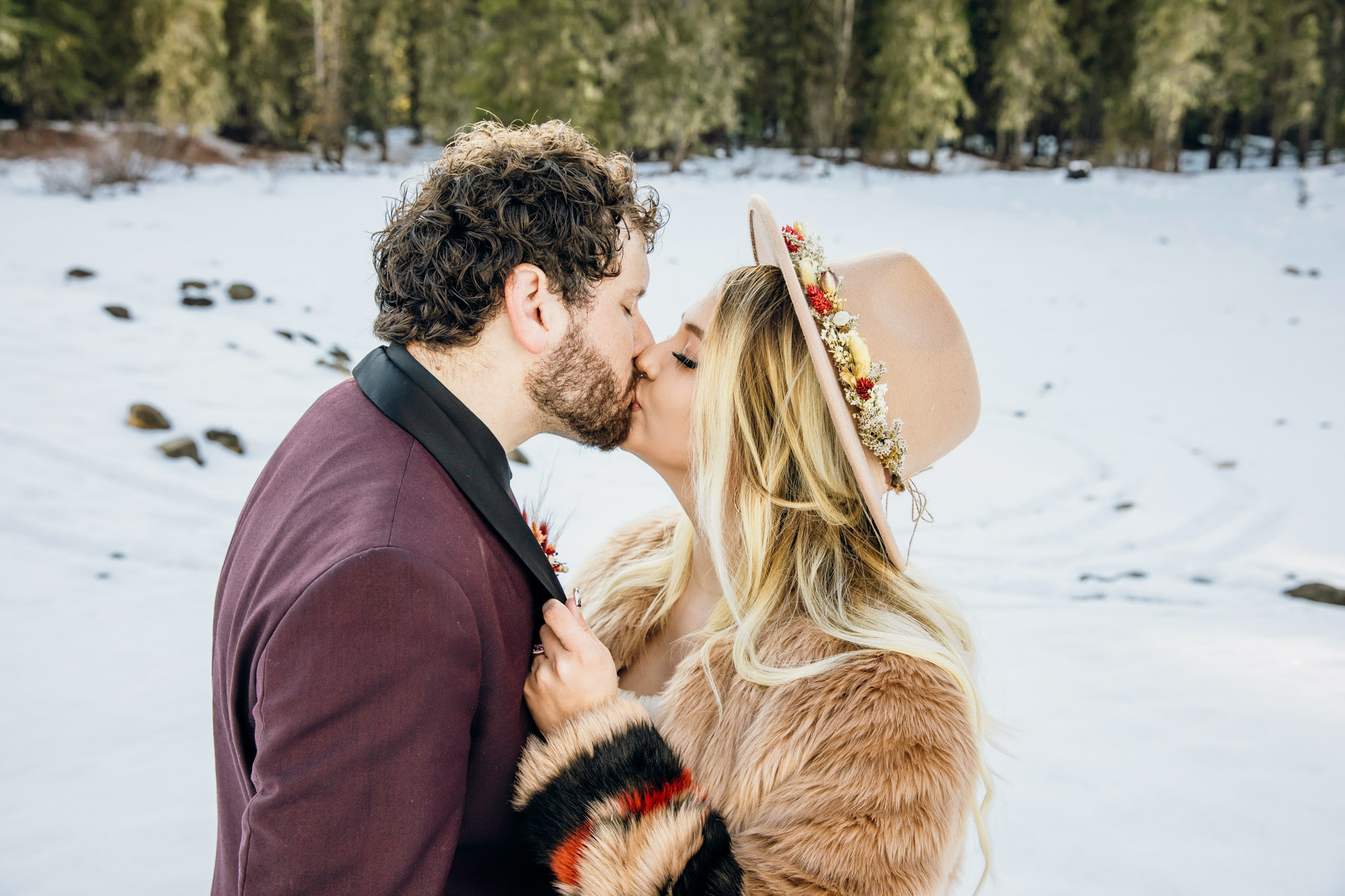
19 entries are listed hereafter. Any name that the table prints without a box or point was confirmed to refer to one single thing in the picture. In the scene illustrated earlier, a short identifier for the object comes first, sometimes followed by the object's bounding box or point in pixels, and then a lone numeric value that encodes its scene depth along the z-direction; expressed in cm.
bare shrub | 1547
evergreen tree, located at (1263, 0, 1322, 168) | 2295
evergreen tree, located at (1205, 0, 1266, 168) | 2273
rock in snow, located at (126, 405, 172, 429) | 629
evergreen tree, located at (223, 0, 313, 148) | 2623
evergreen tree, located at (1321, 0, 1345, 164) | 2336
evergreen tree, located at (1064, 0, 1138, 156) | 2614
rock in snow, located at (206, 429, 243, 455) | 634
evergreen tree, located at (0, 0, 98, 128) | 2364
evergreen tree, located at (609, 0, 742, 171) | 2277
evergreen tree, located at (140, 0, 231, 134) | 2375
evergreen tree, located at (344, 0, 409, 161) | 2744
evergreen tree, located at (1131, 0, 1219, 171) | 2183
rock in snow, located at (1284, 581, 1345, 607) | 543
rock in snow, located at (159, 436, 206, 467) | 606
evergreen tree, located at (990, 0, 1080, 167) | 2441
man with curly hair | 122
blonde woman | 158
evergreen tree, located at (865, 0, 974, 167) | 2452
